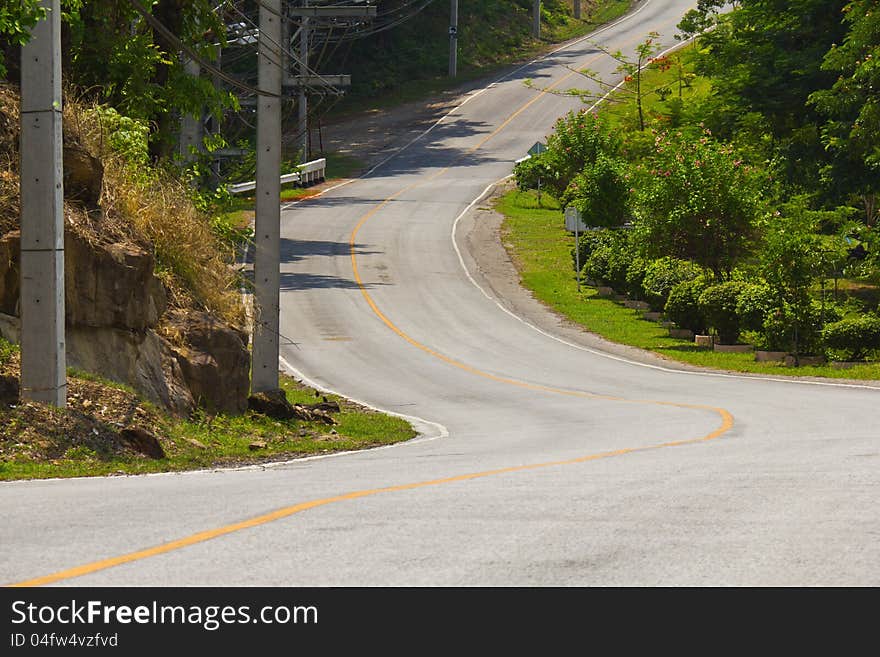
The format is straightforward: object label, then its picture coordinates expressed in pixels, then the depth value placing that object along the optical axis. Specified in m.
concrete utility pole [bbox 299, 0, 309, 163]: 48.84
